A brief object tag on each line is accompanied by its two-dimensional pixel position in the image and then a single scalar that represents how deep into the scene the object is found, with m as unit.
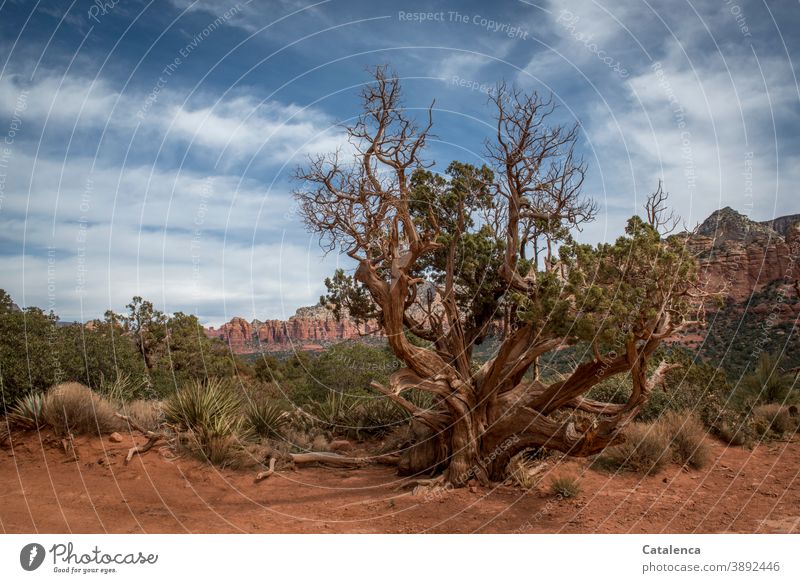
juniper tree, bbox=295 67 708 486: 8.68
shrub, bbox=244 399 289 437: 14.08
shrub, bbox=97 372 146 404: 14.54
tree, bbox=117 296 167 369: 25.25
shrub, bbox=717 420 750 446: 13.46
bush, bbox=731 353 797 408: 16.68
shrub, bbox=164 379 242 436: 12.18
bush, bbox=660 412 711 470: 11.89
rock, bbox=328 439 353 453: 14.36
